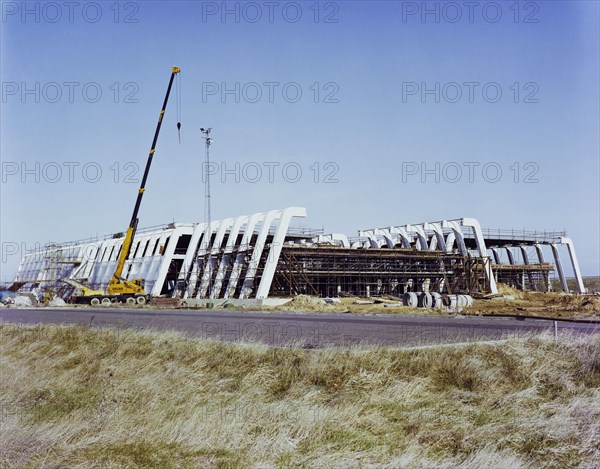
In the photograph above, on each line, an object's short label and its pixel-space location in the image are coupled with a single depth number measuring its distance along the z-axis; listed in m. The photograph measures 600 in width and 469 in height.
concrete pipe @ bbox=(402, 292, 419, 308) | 39.03
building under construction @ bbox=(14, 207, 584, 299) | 44.19
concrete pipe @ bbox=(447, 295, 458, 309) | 38.47
